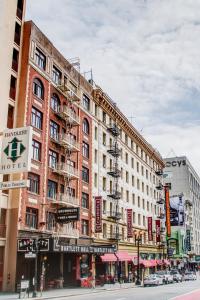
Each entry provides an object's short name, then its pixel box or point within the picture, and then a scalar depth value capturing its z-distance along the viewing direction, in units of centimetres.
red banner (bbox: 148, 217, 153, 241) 6600
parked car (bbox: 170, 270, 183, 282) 5946
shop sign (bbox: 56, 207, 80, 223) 3950
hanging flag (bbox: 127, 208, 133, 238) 5722
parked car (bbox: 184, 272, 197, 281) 6688
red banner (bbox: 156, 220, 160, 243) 7094
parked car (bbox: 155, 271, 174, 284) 5263
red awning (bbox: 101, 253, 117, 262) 4744
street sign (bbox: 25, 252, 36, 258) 2985
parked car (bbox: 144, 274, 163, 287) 4738
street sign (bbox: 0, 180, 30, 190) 2175
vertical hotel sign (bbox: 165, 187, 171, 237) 7869
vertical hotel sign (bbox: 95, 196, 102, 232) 4828
